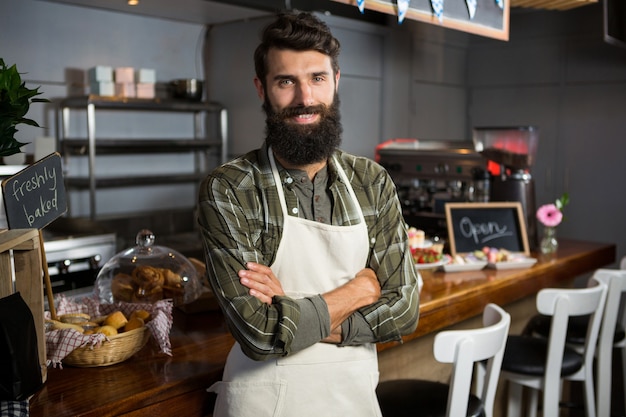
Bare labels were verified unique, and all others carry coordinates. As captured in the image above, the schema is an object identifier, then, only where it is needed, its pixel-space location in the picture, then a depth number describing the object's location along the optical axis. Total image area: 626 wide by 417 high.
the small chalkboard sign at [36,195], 1.76
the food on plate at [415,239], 3.34
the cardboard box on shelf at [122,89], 5.23
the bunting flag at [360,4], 2.52
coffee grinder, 3.75
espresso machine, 3.96
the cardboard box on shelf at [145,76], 5.36
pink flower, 3.63
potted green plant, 1.72
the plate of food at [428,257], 3.17
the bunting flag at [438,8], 2.88
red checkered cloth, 1.83
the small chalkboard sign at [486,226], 3.42
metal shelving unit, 5.03
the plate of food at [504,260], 3.29
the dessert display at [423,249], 3.20
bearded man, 1.79
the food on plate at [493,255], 3.31
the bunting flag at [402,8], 2.71
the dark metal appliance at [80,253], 3.65
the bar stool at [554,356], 2.63
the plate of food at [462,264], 3.20
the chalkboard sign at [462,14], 2.71
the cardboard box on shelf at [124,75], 5.21
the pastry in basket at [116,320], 1.97
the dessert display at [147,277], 2.26
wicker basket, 1.88
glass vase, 3.69
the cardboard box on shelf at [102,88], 5.13
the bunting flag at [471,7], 3.07
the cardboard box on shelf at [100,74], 5.12
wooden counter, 1.70
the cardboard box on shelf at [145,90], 5.36
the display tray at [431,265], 3.15
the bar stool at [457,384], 2.02
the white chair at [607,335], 2.97
